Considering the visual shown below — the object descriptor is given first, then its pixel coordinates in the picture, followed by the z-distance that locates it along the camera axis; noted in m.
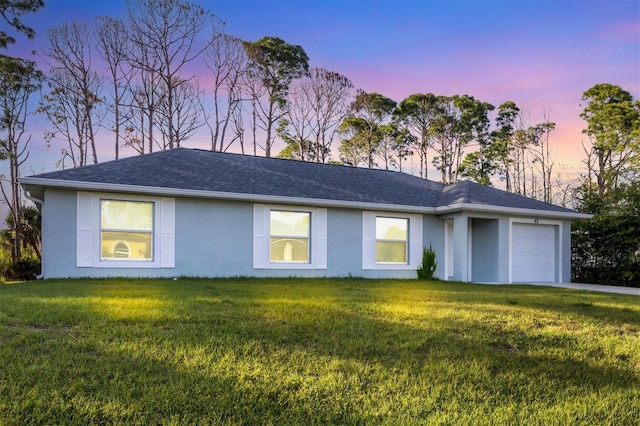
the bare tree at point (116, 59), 20.44
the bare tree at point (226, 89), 22.52
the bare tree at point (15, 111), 19.07
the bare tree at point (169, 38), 20.45
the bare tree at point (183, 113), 21.97
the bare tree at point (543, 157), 26.69
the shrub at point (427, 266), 12.31
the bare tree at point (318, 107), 25.23
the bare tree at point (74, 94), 20.08
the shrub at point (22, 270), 12.83
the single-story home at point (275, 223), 9.83
